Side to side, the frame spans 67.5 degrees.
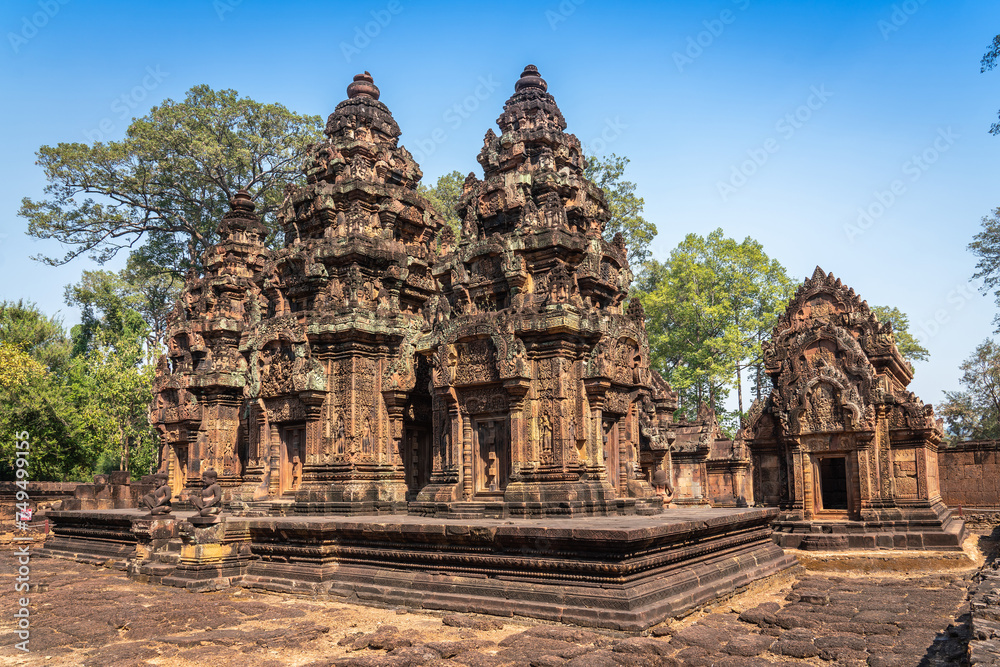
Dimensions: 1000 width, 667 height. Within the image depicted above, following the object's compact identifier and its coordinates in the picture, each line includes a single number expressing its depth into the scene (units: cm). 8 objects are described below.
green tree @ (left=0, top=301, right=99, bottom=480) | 2767
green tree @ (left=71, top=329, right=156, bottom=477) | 2938
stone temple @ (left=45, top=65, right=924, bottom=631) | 958
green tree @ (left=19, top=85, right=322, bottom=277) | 3022
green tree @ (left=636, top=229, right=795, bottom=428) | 3150
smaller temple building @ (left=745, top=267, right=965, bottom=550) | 1552
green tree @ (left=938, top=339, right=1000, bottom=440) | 3569
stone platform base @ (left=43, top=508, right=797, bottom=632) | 813
